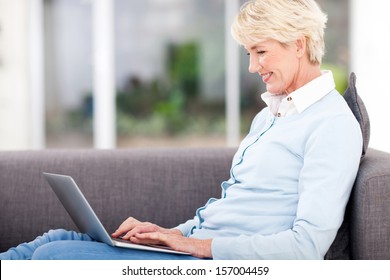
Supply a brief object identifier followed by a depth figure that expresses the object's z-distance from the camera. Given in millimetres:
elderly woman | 3585
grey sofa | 4127
